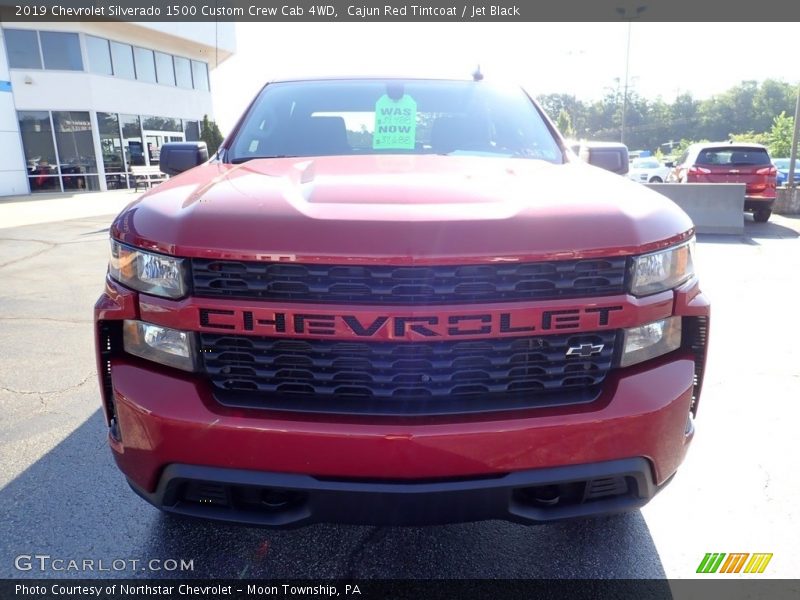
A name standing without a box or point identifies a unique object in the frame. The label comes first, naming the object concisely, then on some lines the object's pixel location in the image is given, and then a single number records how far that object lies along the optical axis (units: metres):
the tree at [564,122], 46.98
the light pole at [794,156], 12.44
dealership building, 19.98
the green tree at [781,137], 37.28
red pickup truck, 1.54
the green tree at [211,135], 20.91
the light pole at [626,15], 31.00
